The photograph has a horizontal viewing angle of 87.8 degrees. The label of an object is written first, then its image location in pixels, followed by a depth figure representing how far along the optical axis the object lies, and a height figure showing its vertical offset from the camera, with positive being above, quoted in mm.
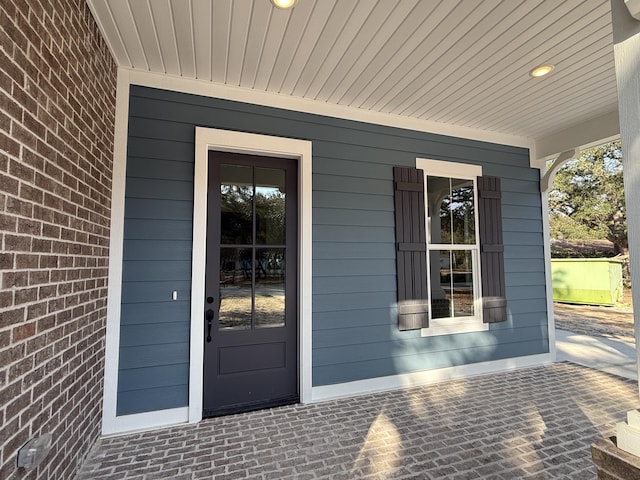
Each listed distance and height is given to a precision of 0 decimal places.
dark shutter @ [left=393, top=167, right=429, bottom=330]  3477 +111
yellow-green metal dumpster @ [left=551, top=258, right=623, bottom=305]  9211 -606
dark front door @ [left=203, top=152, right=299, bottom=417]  2879 -220
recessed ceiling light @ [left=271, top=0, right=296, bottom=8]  1988 +1553
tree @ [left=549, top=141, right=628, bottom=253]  10977 +2118
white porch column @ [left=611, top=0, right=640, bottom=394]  1086 +486
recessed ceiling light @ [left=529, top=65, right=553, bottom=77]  2724 +1578
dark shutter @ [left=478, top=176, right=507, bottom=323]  3889 +108
